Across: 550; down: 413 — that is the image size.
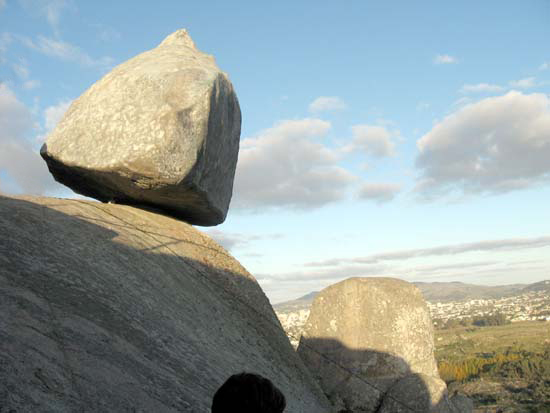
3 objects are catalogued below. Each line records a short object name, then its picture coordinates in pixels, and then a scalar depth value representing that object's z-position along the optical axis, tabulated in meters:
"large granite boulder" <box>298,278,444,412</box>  11.62
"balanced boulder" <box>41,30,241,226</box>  9.12
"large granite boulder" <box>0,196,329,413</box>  4.48
